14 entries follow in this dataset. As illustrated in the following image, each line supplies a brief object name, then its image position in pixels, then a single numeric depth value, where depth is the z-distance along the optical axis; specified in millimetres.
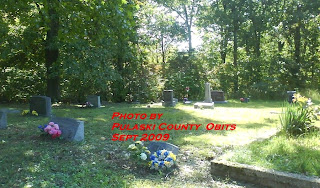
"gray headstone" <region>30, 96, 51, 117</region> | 8484
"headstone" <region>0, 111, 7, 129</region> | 6398
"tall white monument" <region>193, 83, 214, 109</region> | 11508
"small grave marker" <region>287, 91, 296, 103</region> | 13095
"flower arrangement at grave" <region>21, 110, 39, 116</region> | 8415
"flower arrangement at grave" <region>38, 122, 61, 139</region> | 5044
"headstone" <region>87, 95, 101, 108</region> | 11805
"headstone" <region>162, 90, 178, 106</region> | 12617
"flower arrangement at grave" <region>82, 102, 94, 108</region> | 11352
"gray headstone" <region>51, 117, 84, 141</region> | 5143
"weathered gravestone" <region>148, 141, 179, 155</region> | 4324
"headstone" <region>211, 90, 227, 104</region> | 14758
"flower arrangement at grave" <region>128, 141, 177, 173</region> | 3865
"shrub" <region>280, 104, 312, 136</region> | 5219
